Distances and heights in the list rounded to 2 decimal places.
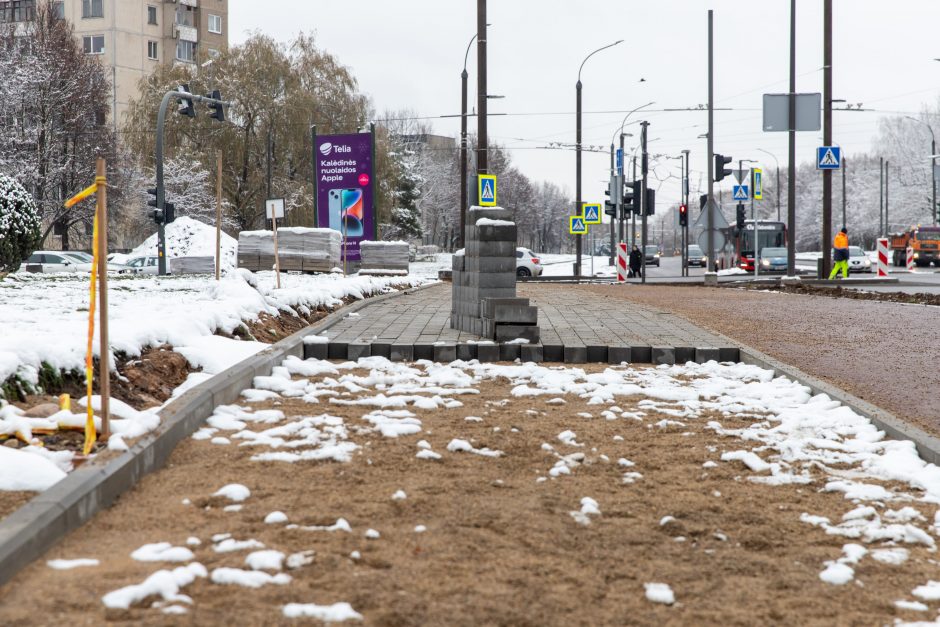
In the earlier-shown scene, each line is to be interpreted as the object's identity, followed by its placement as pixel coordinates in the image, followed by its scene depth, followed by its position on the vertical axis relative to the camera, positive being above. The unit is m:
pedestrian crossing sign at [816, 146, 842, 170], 30.00 +2.71
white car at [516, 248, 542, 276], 45.16 -0.53
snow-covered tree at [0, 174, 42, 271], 18.97 +0.56
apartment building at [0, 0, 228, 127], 75.62 +16.55
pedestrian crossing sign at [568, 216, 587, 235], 41.81 +1.04
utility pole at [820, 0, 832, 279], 30.81 +3.92
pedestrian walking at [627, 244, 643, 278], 44.99 -0.44
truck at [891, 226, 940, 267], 60.44 +0.38
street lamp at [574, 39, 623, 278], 43.41 +3.43
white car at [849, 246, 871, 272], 53.66 -0.57
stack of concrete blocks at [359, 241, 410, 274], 38.03 -0.10
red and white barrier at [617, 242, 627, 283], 34.03 -0.33
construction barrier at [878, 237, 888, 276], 36.38 -0.19
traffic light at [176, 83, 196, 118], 29.30 +4.17
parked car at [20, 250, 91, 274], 38.03 -0.32
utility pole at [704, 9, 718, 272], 35.03 +4.73
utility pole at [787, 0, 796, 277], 30.17 +2.39
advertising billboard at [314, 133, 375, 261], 34.81 +2.41
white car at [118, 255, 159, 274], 38.38 -0.40
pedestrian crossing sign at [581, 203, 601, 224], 43.56 +1.65
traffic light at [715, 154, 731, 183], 31.88 +2.61
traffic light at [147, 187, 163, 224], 30.64 +1.17
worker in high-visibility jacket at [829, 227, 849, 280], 32.03 -0.13
